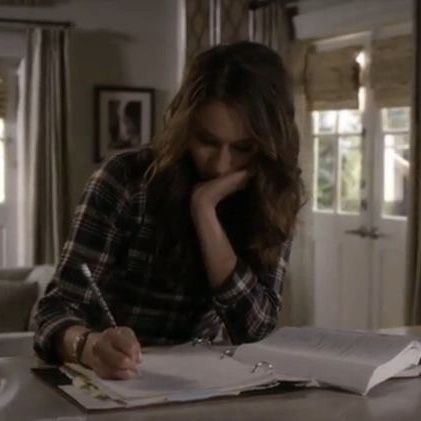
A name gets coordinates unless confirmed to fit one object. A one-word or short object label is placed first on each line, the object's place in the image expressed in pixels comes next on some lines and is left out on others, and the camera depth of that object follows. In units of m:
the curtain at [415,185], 6.44
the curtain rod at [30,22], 8.19
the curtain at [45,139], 8.23
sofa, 5.77
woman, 2.33
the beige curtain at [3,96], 8.33
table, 1.74
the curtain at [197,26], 8.72
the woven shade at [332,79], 7.52
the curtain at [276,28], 8.13
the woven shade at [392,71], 6.87
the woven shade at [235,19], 8.54
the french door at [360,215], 7.18
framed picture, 8.76
